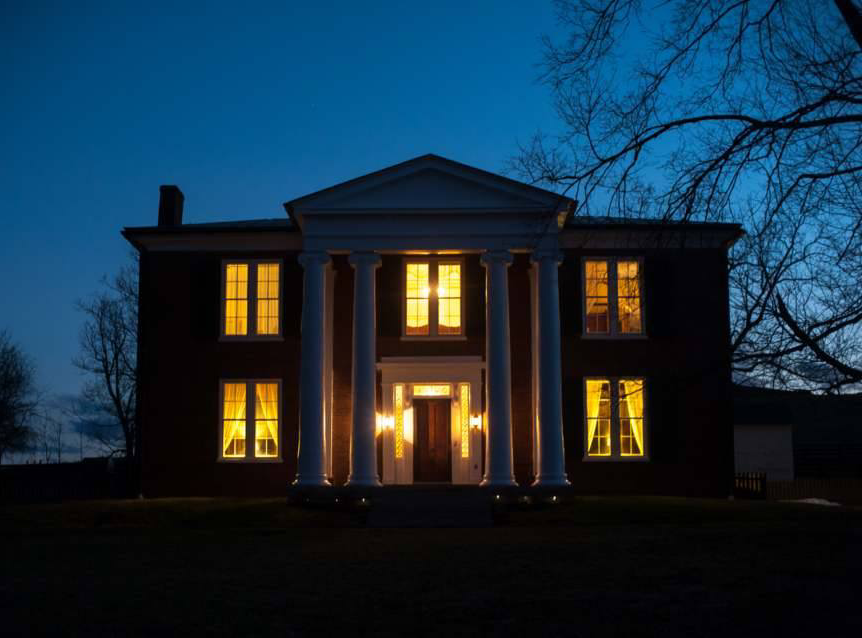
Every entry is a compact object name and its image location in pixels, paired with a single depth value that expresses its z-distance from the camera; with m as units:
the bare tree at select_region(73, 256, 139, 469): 52.50
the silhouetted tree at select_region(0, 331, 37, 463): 63.75
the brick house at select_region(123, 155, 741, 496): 27.52
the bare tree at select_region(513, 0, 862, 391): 10.94
